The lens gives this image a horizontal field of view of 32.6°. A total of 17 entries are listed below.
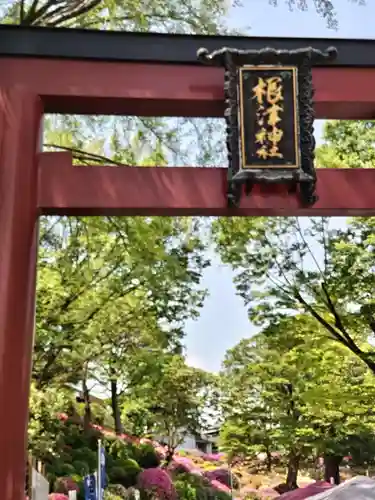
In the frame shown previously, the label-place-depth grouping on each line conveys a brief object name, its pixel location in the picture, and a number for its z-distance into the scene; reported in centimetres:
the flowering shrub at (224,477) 2189
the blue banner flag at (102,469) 1147
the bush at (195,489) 1798
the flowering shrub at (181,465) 2000
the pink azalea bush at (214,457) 2521
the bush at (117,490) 1539
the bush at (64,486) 1434
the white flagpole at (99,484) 1076
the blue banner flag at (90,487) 1015
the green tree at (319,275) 1050
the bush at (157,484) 1647
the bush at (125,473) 1672
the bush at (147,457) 1853
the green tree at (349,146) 1065
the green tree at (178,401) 1950
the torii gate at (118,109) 492
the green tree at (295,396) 1266
